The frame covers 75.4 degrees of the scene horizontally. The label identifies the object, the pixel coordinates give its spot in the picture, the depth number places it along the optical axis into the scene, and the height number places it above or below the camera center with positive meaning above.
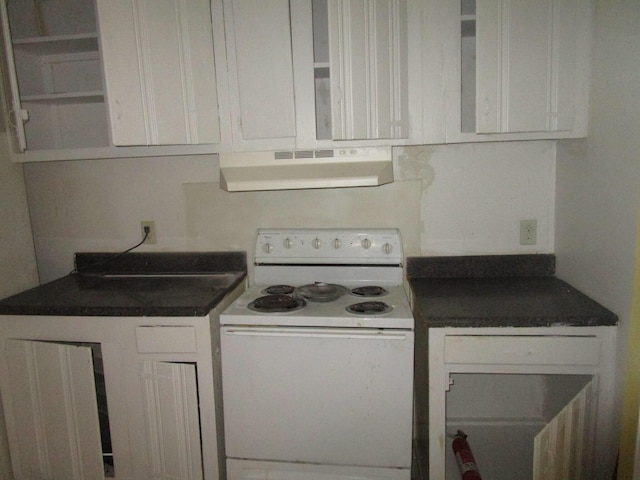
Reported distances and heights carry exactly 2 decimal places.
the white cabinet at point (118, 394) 1.59 -0.85
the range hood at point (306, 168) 1.73 +0.00
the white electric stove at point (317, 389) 1.48 -0.79
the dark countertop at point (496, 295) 1.41 -0.53
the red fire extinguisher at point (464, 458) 1.67 -1.25
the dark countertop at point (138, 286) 1.60 -0.49
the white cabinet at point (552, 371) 1.41 -0.72
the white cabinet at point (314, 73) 1.61 +0.38
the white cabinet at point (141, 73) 1.65 +0.41
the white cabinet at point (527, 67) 1.54 +0.35
